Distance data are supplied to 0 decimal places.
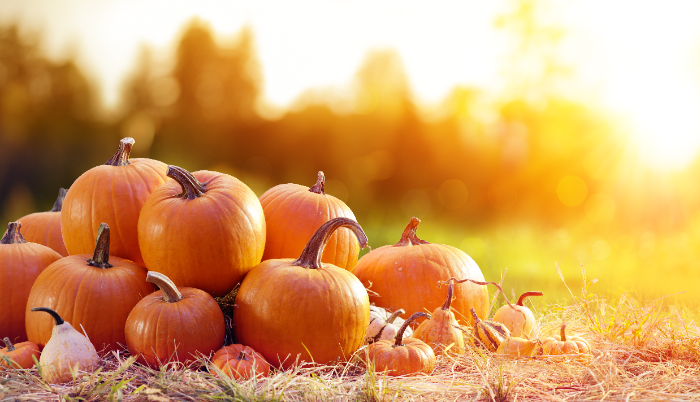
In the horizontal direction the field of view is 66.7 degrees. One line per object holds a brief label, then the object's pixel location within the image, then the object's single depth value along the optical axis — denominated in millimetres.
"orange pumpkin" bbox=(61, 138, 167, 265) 3486
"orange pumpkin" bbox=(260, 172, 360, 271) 3691
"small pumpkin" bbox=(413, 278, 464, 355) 3355
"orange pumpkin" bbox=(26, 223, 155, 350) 3146
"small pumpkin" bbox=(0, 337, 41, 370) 2961
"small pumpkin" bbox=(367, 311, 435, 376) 2953
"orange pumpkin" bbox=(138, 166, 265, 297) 3135
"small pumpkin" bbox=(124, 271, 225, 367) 2863
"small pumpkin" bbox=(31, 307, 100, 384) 2771
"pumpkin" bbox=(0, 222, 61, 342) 3604
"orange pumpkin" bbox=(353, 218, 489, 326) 3943
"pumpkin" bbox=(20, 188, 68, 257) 4562
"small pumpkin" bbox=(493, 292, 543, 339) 3584
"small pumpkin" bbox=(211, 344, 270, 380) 2755
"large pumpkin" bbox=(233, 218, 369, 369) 3002
